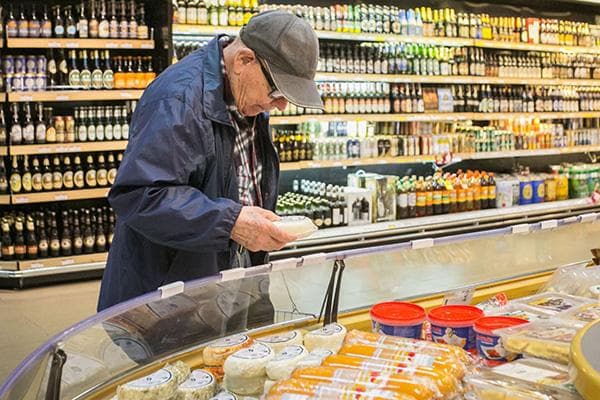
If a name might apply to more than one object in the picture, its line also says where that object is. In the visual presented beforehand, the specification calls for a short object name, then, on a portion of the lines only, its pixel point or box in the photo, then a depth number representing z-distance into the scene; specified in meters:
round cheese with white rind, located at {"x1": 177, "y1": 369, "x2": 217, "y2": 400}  1.45
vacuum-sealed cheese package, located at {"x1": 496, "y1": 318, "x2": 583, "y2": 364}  1.48
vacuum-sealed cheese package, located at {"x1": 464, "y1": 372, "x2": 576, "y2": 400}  1.32
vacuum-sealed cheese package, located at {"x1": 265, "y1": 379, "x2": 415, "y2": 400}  1.25
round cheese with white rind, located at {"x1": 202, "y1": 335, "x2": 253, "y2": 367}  1.64
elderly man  1.95
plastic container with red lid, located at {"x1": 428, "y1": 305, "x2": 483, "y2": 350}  1.70
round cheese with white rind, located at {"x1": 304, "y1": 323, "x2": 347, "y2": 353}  1.68
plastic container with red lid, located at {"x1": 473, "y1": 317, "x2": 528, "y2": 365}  1.59
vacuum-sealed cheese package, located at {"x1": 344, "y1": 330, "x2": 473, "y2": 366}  1.49
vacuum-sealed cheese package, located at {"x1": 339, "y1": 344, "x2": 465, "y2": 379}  1.40
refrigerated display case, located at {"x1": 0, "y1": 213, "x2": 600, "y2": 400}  1.52
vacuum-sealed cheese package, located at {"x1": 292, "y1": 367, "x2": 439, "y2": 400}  1.28
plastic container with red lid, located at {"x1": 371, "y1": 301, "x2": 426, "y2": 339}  1.68
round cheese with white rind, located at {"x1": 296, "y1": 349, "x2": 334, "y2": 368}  1.46
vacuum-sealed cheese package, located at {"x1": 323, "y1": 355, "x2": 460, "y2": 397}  1.34
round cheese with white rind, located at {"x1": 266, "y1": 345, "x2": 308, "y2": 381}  1.49
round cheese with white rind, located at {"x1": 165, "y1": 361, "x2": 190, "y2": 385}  1.50
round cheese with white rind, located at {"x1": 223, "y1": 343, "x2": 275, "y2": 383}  1.50
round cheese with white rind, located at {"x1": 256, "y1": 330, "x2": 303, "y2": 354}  1.65
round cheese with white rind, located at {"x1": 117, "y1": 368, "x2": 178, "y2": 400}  1.40
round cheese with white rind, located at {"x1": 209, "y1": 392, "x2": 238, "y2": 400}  1.44
